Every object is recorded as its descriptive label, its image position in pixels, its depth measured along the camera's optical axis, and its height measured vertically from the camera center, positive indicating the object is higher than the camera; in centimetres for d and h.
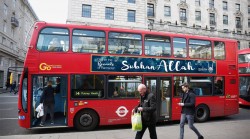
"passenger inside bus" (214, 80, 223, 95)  1084 -89
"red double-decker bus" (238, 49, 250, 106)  1490 -53
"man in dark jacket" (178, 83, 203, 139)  658 -124
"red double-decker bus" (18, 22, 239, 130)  823 -8
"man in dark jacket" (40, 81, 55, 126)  838 -117
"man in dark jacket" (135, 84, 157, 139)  525 -98
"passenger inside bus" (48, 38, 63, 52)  830 +92
